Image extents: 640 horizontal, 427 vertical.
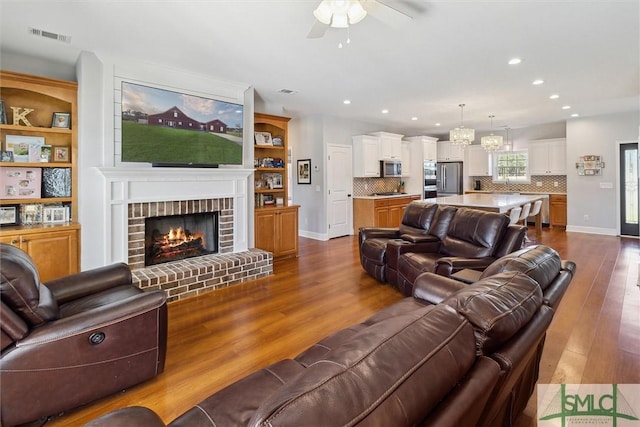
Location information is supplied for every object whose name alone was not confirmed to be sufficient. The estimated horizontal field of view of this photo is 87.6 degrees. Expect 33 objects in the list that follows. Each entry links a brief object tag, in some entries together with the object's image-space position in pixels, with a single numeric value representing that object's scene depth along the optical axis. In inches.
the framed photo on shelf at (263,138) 216.7
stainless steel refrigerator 390.6
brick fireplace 144.4
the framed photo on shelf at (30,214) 142.8
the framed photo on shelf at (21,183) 138.3
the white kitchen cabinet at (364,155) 304.2
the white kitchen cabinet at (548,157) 329.1
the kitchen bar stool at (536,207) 274.9
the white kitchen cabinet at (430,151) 359.3
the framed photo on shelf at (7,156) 136.9
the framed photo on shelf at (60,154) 148.4
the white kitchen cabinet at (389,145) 317.4
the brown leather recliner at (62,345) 65.8
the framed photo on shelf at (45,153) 144.1
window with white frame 360.8
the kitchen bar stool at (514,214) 220.4
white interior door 286.0
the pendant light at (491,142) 279.3
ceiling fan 83.8
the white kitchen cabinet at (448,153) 385.7
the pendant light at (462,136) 246.2
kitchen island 208.5
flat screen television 148.6
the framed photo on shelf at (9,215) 138.3
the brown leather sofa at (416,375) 25.2
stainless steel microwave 326.6
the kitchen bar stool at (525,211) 248.5
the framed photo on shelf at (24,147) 139.6
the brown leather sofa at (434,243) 134.0
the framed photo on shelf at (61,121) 146.9
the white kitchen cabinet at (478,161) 378.4
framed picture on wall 292.2
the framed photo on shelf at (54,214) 145.1
